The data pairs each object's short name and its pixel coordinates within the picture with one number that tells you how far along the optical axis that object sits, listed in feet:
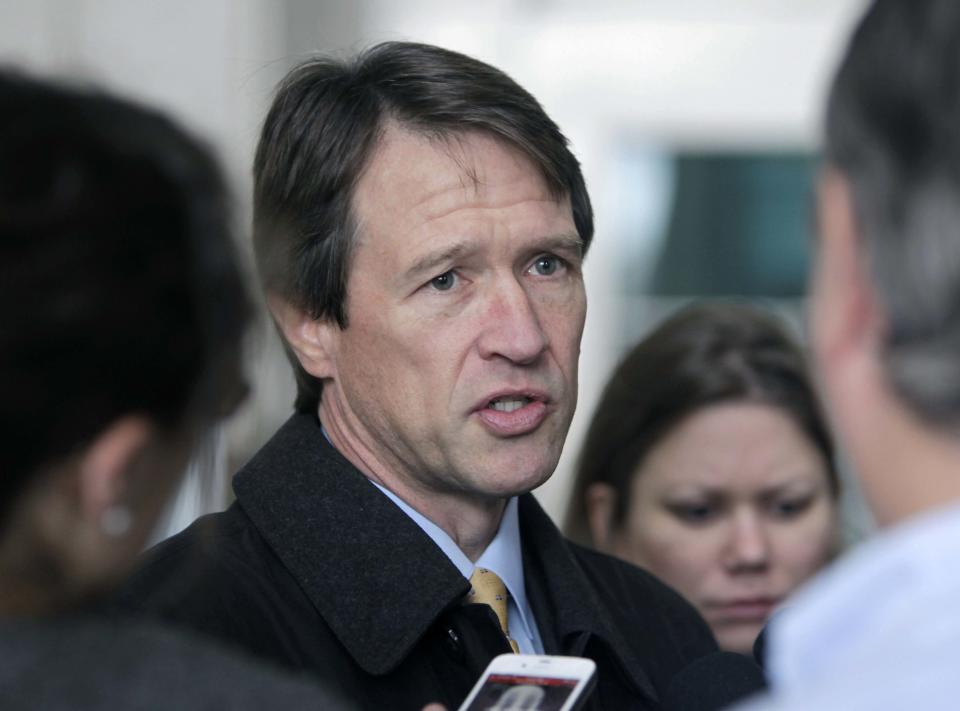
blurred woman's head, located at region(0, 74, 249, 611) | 10.69
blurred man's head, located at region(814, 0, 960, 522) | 10.08
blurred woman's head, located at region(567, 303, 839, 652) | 13.22
